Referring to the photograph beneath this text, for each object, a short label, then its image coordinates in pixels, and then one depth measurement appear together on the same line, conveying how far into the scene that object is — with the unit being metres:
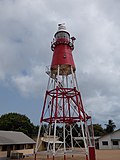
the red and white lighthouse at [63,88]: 22.08
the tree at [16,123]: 57.97
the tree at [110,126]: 75.31
